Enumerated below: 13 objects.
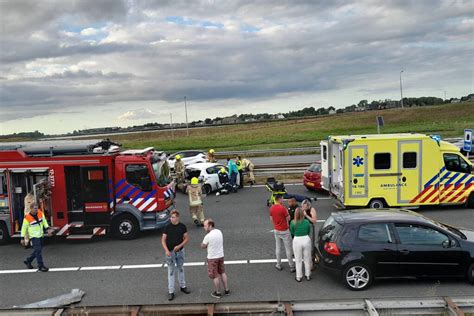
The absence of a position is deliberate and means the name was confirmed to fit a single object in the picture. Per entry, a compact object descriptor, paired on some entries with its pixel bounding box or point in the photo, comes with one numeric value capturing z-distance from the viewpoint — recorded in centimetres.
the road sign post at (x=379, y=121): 2052
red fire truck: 1197
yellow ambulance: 1391
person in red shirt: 911
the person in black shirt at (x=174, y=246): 821
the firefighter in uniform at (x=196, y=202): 1320
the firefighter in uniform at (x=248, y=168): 2100
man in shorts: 814
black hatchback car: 820
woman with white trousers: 855
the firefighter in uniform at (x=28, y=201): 1093
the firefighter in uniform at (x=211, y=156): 2277
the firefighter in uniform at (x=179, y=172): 2002
